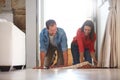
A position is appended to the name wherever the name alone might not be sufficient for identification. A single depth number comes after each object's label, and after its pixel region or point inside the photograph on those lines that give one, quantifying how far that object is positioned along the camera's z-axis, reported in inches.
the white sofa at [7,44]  110.5
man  170.1
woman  172.9
